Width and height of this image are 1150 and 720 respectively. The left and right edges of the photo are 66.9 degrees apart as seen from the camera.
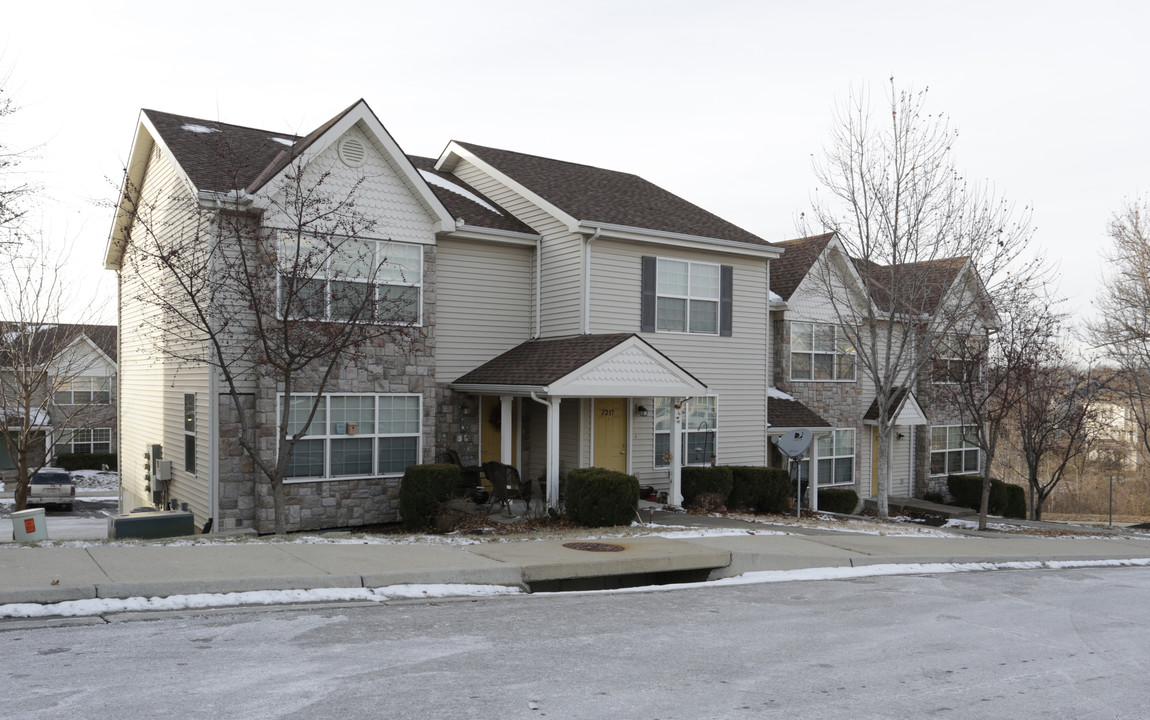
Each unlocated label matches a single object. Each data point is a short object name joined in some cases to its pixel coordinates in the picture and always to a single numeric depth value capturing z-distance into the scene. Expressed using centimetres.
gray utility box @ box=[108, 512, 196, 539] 1162
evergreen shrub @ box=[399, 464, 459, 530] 1463
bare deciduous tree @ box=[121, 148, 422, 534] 1295
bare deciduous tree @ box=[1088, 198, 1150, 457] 3053
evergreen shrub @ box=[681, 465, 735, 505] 1786
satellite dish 1900
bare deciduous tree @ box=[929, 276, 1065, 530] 2039
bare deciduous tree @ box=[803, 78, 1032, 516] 1912
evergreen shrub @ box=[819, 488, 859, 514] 2256
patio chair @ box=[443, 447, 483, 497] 1603
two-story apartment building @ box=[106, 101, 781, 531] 1509
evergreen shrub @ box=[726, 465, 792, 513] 1841
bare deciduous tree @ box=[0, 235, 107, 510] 1955
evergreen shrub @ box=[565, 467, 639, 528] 1425
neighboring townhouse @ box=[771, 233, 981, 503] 2212
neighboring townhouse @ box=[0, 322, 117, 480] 2014
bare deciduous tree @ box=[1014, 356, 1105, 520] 2425
